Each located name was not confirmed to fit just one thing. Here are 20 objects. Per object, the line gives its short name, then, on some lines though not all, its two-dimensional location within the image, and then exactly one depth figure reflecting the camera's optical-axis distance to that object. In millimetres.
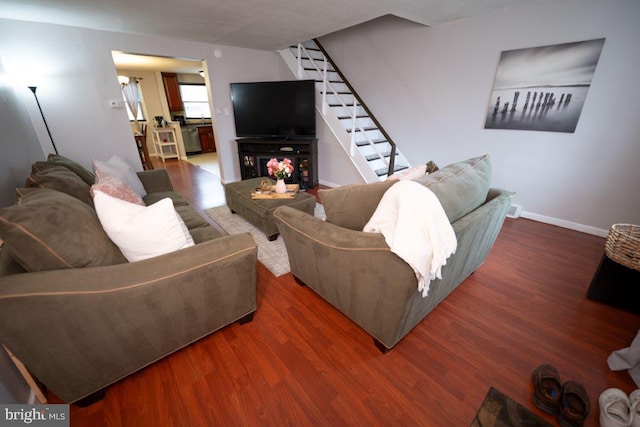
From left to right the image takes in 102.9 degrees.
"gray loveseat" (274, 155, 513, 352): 1232
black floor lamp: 2786
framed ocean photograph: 2531
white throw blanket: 1086
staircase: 3879
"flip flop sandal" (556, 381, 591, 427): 1127
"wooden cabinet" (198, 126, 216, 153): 7835
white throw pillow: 1199
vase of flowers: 2637
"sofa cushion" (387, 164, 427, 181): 1639
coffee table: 2521
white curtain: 6512
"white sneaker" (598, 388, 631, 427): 1062
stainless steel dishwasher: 7510
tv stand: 4250
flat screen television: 4078
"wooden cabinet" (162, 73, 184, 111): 7246
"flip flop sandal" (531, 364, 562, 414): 1191
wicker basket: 1599
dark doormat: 1148
